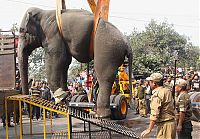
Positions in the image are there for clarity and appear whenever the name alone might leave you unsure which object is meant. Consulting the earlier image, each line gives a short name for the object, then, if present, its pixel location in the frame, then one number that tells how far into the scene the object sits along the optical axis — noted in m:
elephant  7.14
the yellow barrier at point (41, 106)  4.00
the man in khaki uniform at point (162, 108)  4.86
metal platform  4.07
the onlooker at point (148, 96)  14.43
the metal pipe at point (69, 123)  3.99
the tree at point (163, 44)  40.99
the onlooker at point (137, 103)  14.88
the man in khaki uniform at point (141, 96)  13.95
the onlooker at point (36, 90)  12.36
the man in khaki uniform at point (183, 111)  5.94
